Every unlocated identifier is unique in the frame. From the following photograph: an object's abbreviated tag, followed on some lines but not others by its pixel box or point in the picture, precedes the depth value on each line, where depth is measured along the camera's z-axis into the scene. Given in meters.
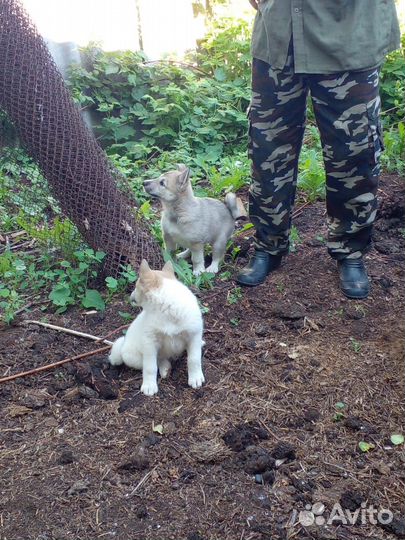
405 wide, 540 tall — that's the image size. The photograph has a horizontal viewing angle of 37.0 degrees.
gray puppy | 4.55
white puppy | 3.14
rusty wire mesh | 3.93
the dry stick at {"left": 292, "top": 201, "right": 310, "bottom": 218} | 5.18
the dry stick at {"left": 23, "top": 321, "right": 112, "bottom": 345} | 3.63
